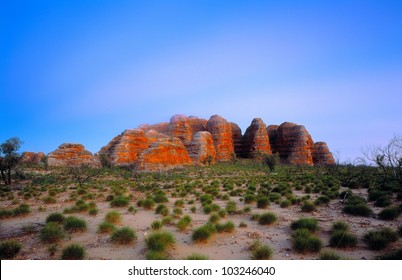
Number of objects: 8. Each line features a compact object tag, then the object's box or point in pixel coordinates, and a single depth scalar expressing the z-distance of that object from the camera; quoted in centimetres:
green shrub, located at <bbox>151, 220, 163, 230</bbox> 946
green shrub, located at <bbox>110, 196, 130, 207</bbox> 1483
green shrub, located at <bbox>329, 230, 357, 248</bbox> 737
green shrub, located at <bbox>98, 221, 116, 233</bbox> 916
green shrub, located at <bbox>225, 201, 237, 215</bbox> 1229
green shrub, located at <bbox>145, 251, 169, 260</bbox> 642
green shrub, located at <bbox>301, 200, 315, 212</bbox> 1233
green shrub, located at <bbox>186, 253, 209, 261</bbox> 623
